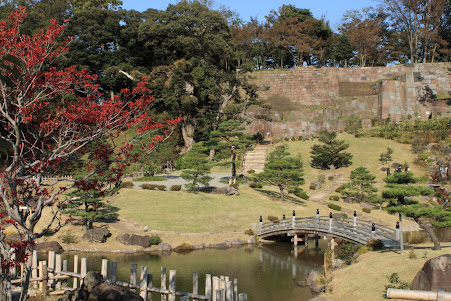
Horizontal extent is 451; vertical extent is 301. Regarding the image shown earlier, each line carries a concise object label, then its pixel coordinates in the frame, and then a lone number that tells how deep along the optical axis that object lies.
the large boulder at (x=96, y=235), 29.67
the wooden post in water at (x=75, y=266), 18.39
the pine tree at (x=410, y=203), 21.94
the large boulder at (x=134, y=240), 29.75
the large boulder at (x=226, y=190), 40.69
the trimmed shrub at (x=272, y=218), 35.95
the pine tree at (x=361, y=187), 43.22
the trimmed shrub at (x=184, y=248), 29.76
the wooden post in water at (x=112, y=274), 16.58
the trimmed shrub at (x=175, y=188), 40.72
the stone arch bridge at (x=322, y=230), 24.92
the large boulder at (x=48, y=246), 28.42
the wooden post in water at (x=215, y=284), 14.98
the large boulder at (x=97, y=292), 12.59
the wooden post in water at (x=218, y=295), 14.37
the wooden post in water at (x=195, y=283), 15.90
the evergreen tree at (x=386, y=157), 53.03
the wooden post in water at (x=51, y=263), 18.08
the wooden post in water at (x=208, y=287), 15.55
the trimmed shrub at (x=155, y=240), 30.06
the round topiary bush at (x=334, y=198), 44.19
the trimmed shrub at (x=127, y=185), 40.62
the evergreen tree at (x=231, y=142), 45.68
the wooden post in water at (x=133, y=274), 16.37
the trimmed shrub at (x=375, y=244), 24.20
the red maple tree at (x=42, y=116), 12.09
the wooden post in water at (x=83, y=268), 17.39
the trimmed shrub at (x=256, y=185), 44.56
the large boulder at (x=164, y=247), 29.62
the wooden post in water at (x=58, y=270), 17.84
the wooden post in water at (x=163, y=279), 16.38
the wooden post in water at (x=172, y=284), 15.89
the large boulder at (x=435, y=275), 15.98
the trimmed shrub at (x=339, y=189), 46.73
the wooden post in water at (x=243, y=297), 13.48
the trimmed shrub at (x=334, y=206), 40.84
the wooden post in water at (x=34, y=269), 17.91
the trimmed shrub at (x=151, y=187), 40.47
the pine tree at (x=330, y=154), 53.56
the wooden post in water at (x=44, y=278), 17.28
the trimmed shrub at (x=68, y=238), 29.72
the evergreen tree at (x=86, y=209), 30.12
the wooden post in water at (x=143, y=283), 16.22
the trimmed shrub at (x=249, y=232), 33.12
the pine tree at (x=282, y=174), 40.67
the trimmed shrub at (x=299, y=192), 41.68
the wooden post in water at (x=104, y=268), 17.56
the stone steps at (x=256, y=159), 54.25
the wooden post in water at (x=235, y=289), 16.08
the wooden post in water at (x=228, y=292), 14.54
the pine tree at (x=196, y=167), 40.22
